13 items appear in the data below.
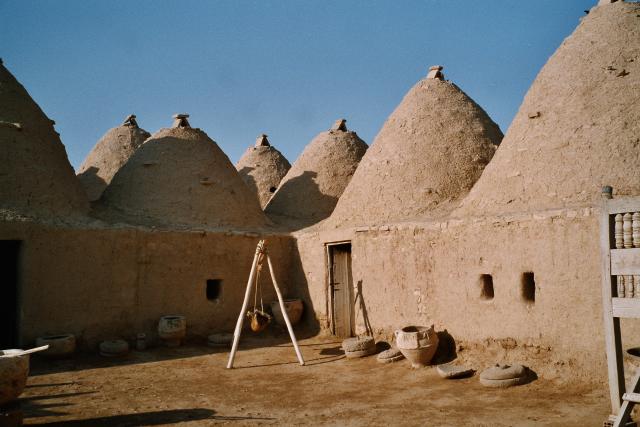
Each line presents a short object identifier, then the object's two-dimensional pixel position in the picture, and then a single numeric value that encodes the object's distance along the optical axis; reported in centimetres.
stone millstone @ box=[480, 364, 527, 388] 754
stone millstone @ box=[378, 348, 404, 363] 943
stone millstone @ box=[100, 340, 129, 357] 1024
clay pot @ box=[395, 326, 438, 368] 870
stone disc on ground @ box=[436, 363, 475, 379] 818
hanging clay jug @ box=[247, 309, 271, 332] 1020
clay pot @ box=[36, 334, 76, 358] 966
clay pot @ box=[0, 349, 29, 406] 589
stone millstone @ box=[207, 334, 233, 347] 1133
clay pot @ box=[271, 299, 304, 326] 1227
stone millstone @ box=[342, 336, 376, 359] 1002
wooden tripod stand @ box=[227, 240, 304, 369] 972
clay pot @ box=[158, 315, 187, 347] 1089
